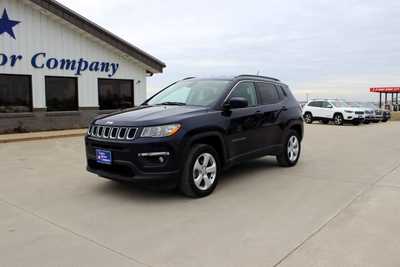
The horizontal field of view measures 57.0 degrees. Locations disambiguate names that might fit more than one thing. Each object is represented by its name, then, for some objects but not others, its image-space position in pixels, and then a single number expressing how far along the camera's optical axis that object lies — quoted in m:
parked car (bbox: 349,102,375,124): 23.52
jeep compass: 4.88
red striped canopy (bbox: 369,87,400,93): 43.28
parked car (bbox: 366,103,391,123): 25.31
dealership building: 13.18
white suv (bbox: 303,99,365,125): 22.47
